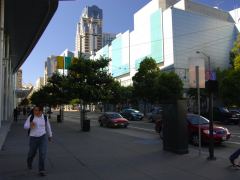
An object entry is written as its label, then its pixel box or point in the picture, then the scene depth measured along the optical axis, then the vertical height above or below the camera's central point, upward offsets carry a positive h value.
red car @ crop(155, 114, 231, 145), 9.63 -1.45
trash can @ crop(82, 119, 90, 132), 15.41 -1.86
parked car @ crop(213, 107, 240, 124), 20.23 -1.63
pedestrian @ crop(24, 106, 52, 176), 5.46 -0.84
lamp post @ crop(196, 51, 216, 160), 6.95 -0.52
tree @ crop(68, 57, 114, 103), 15.83 +1.36
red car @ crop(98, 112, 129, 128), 18.41 -1.79
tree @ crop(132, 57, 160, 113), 33.64 +2.78
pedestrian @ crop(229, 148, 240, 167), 5.95 -1.58
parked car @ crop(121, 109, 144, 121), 27.93 -2.05
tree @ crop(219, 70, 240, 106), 27.10 +1.29
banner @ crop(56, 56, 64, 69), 21.83 +3.61
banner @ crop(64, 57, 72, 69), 21.07 +3.69
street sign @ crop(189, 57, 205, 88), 7.53 +0.93
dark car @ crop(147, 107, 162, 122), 23.65 -1.79
